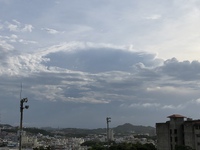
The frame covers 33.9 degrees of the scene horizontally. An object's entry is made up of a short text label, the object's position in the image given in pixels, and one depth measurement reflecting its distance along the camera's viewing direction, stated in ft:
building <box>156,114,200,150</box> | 222.19
